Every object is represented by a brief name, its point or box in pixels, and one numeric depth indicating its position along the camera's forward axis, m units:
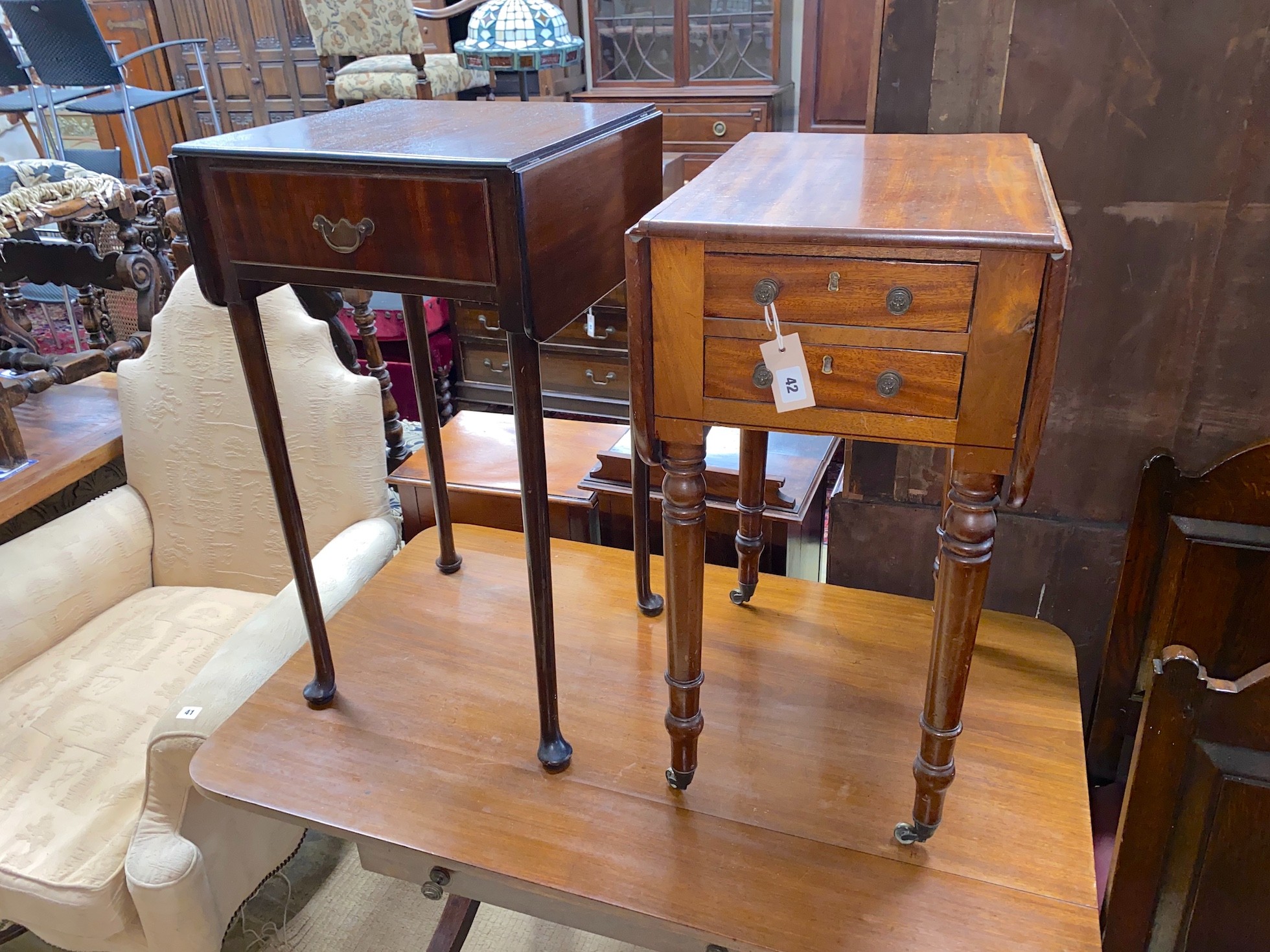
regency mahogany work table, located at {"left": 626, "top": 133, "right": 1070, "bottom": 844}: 0.71
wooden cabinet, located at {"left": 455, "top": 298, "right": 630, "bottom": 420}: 2.43
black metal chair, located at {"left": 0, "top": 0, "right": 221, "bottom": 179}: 2.98
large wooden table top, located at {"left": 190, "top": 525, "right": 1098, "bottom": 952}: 0.88
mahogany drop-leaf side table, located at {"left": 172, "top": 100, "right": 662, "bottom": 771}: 0.82
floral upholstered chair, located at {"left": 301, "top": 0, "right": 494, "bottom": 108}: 3.32
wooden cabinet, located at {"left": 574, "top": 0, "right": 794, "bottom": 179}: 3.30
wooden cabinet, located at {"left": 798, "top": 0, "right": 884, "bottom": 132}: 3.10
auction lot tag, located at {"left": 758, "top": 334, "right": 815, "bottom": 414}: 0.77
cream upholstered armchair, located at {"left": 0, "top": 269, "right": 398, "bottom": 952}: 1.16
